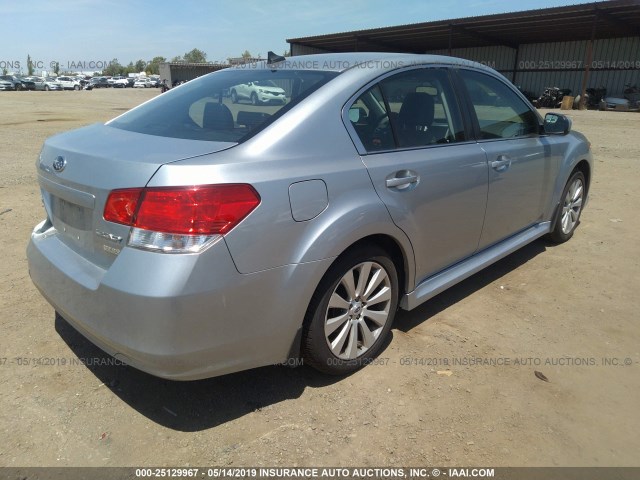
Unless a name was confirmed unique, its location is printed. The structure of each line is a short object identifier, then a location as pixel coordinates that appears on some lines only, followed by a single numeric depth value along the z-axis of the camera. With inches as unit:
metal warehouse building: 992.9
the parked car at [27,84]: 1954.6
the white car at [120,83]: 2585.6
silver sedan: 75.3
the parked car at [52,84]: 2000.5
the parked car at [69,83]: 2097.7
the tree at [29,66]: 3559.5
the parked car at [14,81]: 1920.4
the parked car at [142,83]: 2568.9
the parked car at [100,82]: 2547.7
